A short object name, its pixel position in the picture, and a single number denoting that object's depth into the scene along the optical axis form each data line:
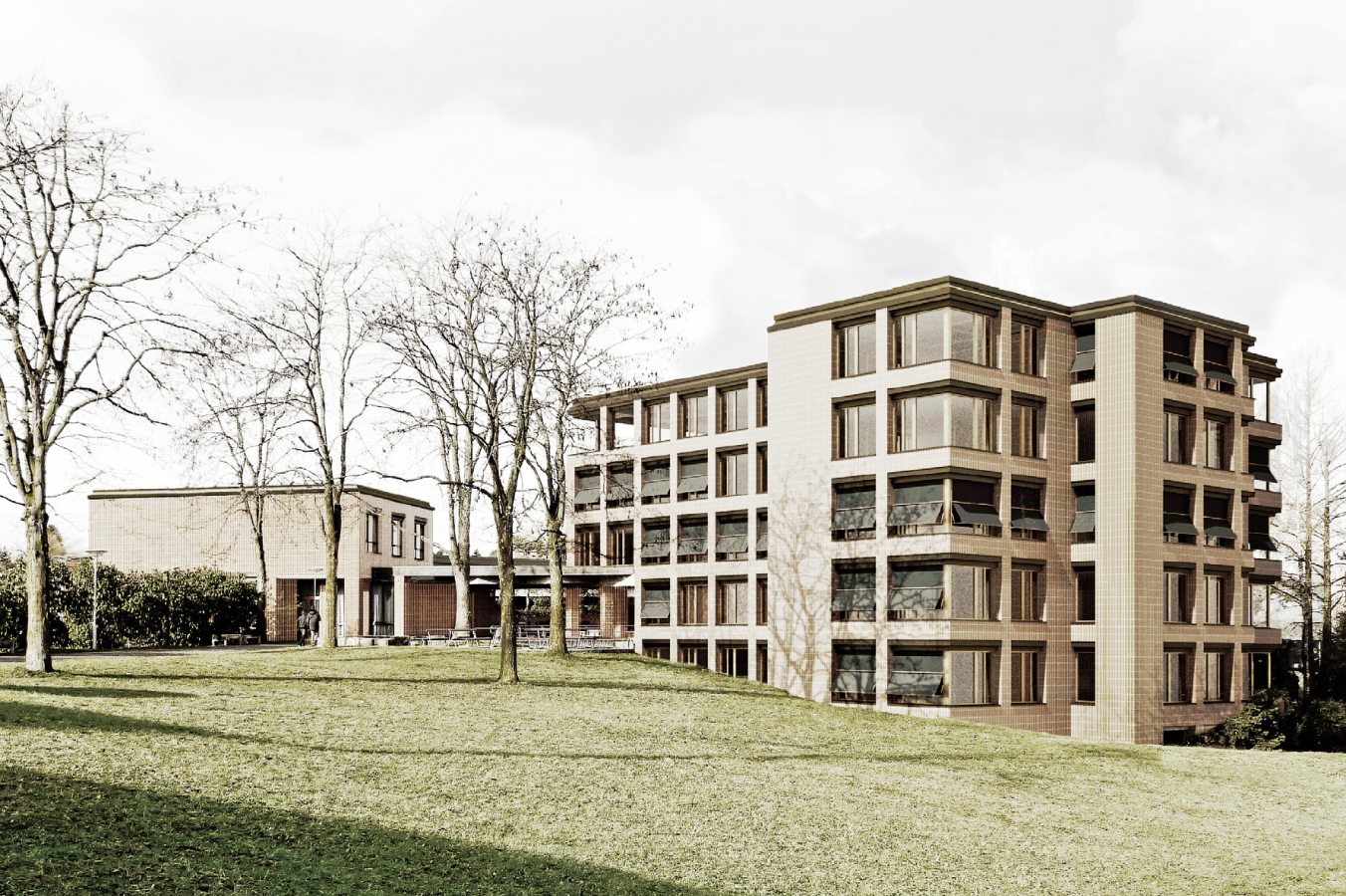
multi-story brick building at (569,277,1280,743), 45.31
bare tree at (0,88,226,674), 26.42
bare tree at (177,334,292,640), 28.14
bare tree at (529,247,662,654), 39.03
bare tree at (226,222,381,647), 40.25
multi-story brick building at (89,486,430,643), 63.97
